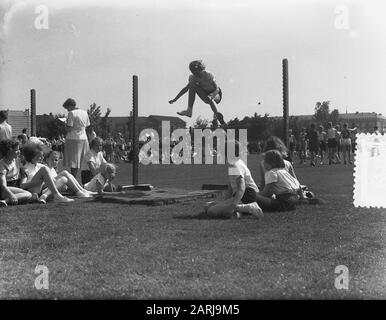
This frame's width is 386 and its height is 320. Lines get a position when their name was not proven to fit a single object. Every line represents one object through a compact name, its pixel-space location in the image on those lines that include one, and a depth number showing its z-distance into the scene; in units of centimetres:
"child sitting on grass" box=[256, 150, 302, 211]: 732
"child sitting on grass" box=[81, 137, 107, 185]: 1033
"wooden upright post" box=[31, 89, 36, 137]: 1199
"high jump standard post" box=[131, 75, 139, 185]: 1105
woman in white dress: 1038
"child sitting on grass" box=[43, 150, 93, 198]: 912
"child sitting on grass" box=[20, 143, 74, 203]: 842
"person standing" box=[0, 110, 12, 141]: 1022
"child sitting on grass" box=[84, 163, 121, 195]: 979
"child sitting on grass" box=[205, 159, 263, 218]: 674
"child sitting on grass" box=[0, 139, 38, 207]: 807
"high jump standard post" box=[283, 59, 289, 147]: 952
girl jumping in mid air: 920
